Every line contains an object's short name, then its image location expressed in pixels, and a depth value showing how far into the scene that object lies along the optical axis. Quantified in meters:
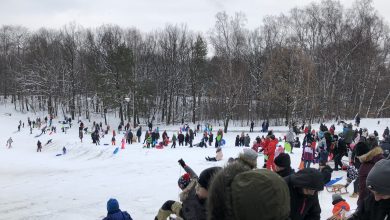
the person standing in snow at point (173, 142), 26.75
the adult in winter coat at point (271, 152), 14.43
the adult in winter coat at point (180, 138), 27.94
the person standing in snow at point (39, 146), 34.31
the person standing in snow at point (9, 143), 37.56
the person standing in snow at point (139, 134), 30.89
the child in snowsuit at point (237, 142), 26.19
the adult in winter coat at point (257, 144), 20.08
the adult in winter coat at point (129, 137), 29.90
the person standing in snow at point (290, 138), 20.76
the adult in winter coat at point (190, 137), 27.19
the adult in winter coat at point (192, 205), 2.98
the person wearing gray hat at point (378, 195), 2.80
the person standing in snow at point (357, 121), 35.53
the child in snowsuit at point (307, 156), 14.91
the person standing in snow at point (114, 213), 5.12
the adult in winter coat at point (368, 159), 6.68
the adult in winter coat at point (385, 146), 12.44
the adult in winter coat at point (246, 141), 25.69
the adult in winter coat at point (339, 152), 15.16
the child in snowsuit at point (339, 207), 7.07
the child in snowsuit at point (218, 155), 19.28
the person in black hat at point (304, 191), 3.60
